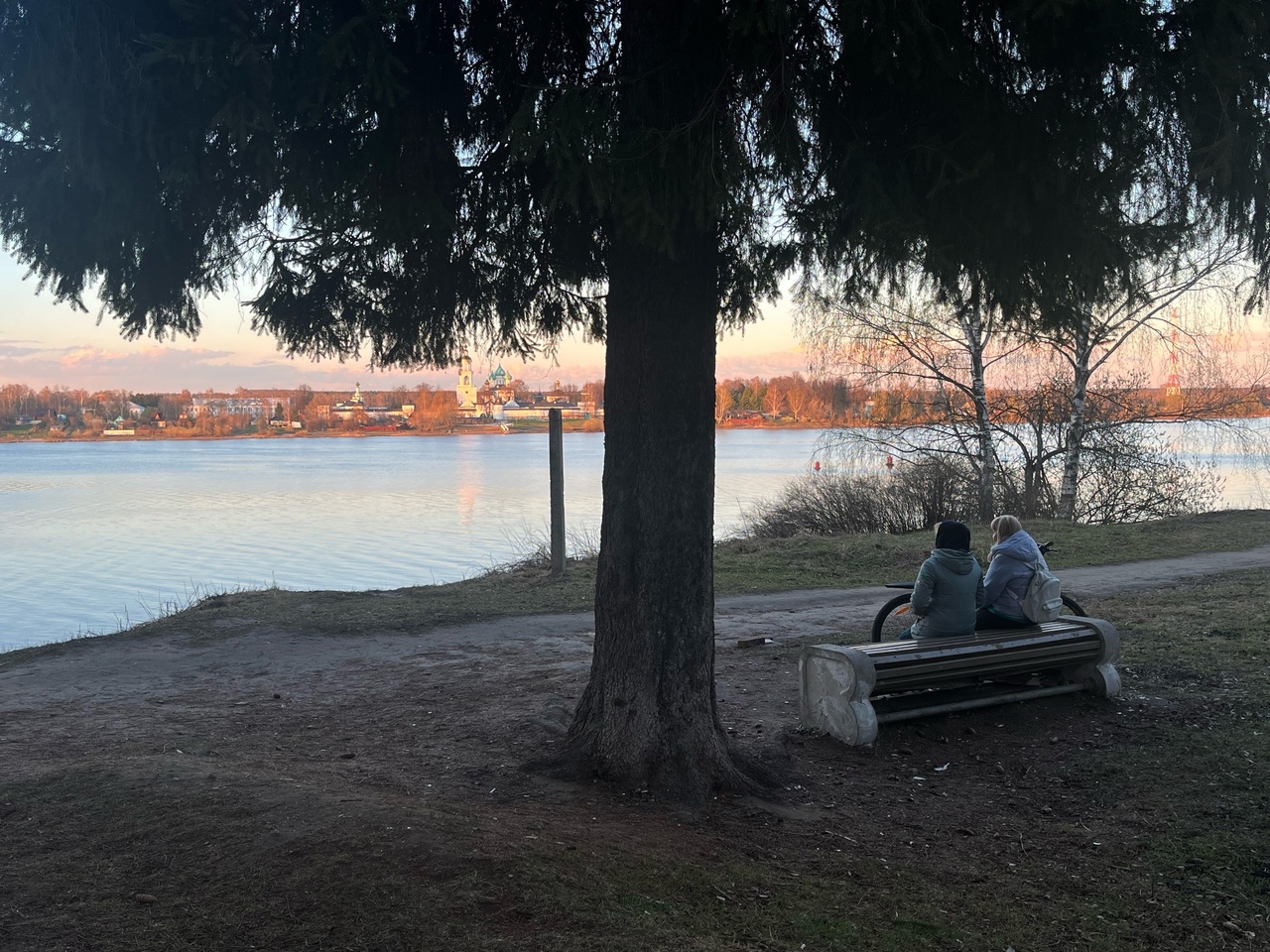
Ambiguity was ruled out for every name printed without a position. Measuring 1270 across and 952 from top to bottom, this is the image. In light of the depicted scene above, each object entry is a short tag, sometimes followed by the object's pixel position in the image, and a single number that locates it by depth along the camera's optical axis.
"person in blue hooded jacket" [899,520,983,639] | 6.88
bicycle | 7.21
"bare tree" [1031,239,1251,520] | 21.52
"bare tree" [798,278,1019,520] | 22.78
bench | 6.21
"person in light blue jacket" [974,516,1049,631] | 7.18
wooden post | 14.60
